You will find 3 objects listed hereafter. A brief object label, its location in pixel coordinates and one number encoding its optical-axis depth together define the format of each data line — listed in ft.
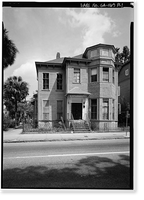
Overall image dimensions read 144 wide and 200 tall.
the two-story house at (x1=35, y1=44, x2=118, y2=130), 49.65
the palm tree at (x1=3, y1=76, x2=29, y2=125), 57.32
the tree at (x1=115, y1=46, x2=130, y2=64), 99.21
